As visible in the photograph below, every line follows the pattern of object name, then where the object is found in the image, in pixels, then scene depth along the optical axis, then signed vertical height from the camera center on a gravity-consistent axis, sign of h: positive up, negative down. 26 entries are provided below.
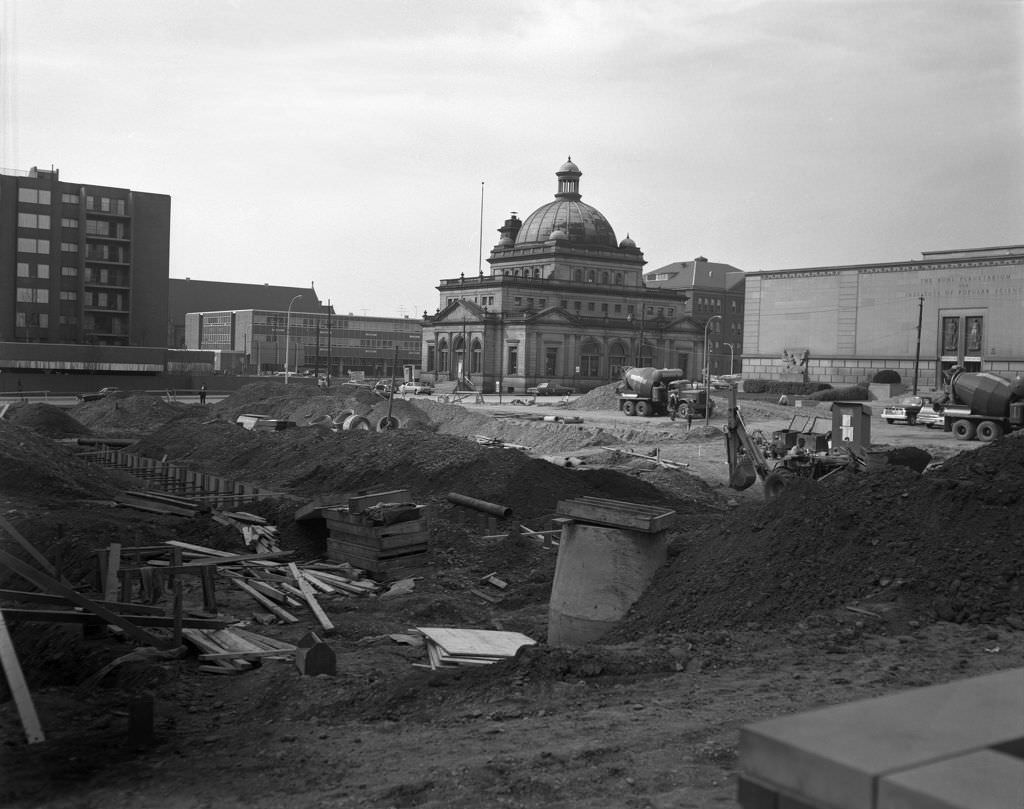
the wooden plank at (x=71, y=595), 9.60 -2.46
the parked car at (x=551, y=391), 87.81 -2.03
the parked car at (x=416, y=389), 82.62 -2.31
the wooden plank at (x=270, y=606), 13.25 -3.41
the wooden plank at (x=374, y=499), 16.53 -2.34
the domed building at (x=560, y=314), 98.19 +5.50
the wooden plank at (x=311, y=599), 12.66 -3.30
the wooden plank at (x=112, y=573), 11.74 -2.65
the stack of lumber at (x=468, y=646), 10.52 -3.05
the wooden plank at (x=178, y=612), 10.58 -2.77
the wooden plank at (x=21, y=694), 8.04 -2.86
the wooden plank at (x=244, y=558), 14.47 -3.03
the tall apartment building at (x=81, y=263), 79.31 +6.87
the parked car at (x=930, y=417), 43.94 -1.41
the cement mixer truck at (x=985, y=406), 38.09 -0.70
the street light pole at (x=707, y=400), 46.66 -1.21
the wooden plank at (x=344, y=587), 15.15 -3.45
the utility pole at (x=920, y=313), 68.50 +5.00
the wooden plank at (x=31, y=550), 11.21 -2.29
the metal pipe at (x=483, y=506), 19.19 -2.75
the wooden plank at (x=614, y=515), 12.13 -1.76
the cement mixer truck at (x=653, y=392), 52.00 -1.03
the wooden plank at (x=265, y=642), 11.38 -3.27
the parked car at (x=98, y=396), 59.09 -2.94
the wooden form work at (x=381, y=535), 16.34 -2.89
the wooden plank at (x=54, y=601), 10.09 -2.71
